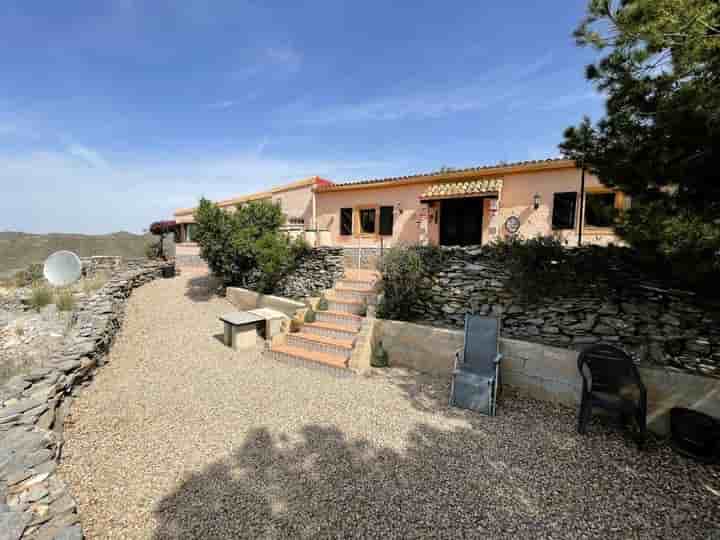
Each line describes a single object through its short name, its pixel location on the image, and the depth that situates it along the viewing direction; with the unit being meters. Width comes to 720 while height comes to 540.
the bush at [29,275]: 14.00
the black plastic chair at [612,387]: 3.81
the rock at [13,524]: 2.05
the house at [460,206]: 9.70
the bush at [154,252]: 18.47
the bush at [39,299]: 9.89
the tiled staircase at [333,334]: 6.28
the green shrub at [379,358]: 6.22
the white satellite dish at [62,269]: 12.34
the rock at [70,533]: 2.09
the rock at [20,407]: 3.49
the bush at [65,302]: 9.42
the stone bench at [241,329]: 7.17
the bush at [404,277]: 6.50
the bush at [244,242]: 9.81
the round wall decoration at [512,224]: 10.37
